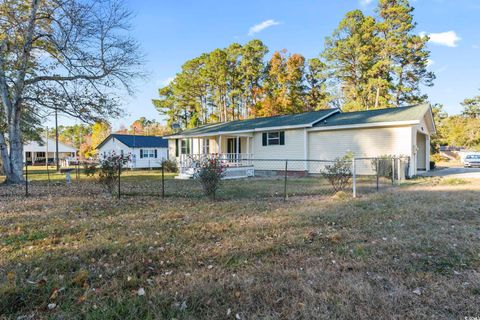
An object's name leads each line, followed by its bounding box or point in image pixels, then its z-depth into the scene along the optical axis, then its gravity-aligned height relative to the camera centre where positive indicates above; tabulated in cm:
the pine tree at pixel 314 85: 3334 +856
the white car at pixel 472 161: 2242 -63
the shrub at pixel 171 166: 2227 -63
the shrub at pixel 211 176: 779 -52
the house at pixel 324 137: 1396 +111
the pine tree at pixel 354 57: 2723 +995
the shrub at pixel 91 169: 887 -31
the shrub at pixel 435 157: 2685 -32
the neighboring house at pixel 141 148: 2841 +117
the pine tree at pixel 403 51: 2588 +952
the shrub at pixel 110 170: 841 -33
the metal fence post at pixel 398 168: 1191 -61
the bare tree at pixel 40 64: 1119 +415
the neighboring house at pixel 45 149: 4897 +178
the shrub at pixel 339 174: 851 -57
